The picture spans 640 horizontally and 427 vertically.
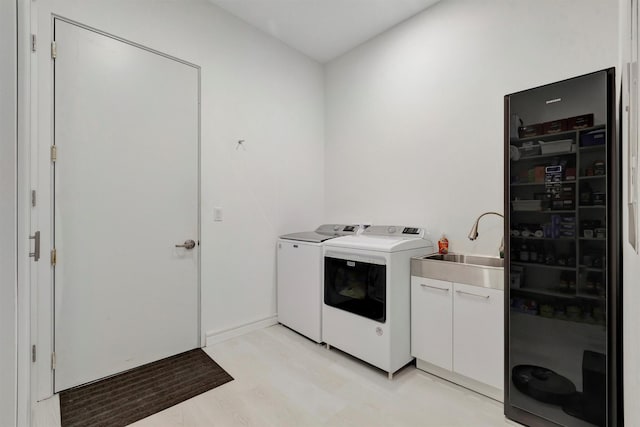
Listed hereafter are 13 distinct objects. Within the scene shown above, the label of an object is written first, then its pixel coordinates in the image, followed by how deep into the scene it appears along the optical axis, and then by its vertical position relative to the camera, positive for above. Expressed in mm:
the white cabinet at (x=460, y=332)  1838 -786
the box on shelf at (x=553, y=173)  1580 +216
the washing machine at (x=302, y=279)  2650 -606
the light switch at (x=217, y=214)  2643 +0
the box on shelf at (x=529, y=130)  1651 +467
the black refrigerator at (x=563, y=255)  1413 -210
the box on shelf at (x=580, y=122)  1475 +462
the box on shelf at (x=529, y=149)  1659 +362
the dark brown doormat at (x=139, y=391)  1724 -1150
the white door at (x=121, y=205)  1944 +65
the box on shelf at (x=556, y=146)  1549 +359
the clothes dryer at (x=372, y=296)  2139 -628
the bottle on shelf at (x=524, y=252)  1677 -213
